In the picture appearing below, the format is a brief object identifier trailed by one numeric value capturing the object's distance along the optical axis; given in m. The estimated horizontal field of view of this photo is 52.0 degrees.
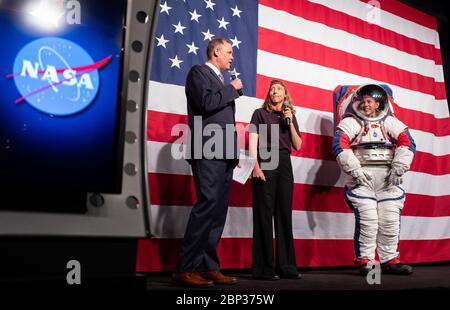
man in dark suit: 2.31
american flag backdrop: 3.09
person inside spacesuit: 3.14
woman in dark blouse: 2.86
